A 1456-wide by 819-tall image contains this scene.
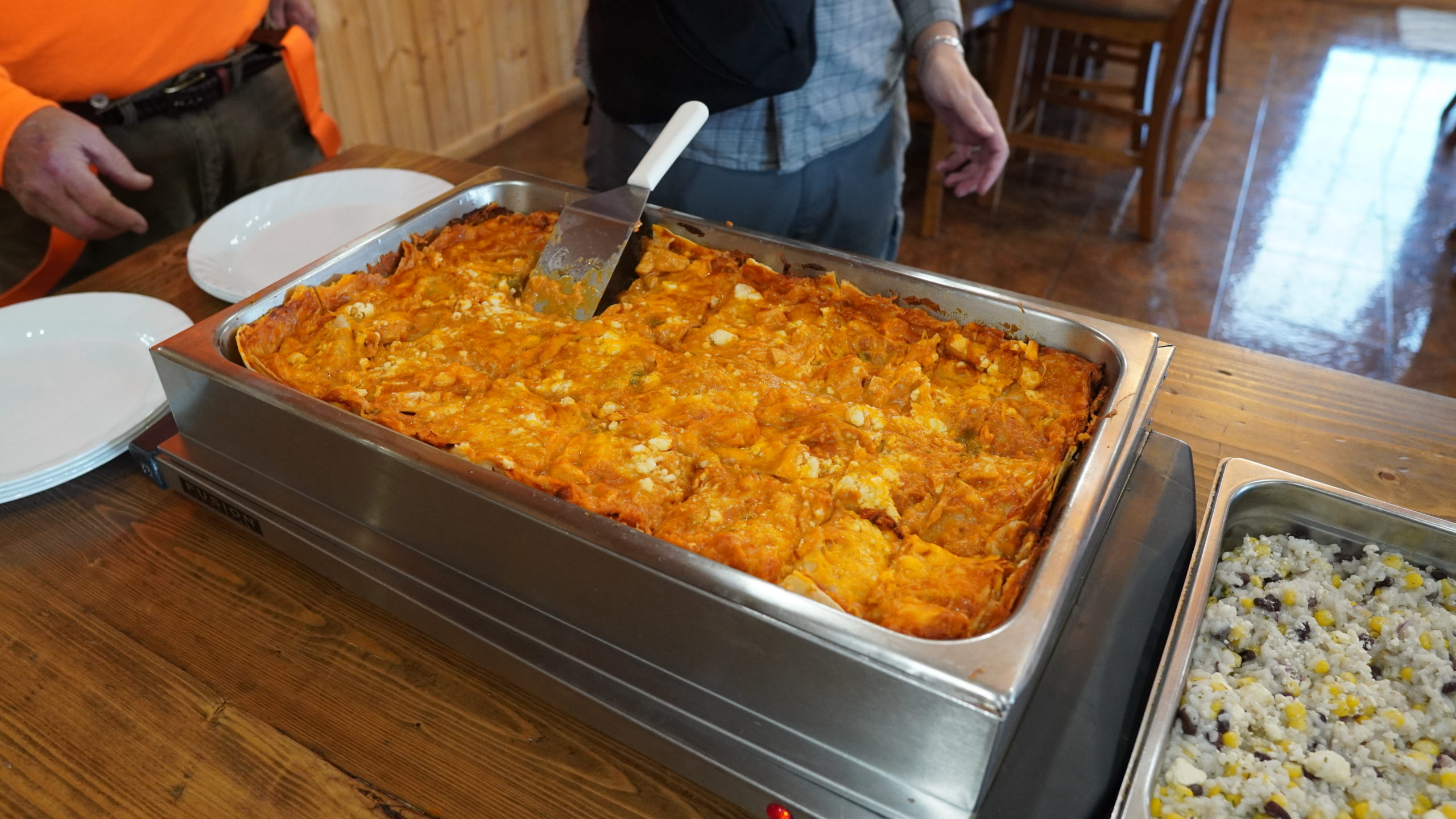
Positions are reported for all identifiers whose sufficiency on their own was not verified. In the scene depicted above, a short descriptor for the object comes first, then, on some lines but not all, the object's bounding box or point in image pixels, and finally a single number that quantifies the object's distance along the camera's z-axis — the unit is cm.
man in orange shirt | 151
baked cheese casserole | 86
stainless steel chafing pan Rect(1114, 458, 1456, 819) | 87
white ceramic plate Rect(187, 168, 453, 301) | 149
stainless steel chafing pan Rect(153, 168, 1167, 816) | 69
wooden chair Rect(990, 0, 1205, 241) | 303
